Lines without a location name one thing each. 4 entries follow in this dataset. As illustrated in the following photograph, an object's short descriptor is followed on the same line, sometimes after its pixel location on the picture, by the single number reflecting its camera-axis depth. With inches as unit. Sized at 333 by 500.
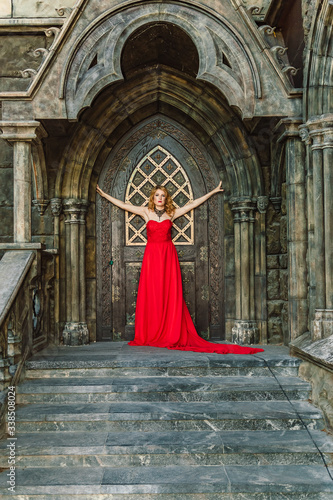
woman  250.8
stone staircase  137.7
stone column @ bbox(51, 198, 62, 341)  253.4
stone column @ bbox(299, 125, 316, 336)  200.8
